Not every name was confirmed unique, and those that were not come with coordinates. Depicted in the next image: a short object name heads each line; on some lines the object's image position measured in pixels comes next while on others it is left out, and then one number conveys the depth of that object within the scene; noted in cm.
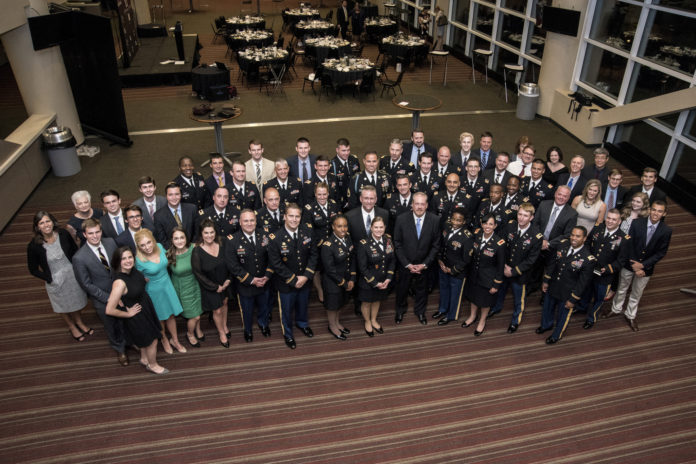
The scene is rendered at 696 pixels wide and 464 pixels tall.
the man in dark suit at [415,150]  653
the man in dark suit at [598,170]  570
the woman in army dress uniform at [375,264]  463
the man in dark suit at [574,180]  567
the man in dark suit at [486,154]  627
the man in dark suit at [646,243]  473
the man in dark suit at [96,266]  421
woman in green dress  435
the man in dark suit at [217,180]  566
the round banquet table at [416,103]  886
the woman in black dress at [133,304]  401
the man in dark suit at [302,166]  619
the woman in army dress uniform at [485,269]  461
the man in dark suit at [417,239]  481
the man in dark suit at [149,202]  496
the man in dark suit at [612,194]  541
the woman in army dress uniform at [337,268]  456
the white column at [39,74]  774
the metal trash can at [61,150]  802
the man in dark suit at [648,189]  526
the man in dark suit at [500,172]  561
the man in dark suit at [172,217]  491
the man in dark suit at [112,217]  478
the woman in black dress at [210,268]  438
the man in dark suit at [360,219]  495
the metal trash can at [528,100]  1062
